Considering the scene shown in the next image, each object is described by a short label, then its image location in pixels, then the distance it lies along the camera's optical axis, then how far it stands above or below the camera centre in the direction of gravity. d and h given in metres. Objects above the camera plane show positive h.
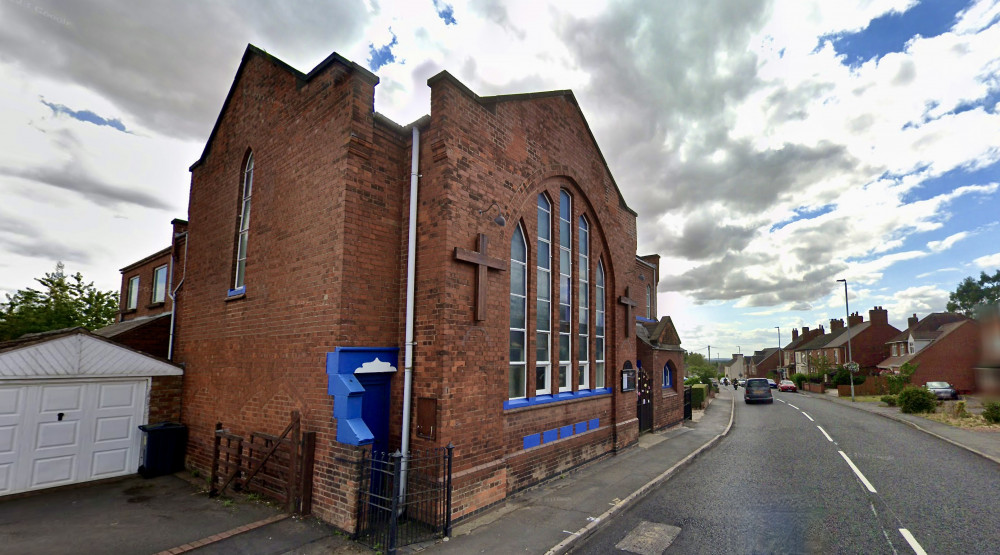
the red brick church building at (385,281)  6.91 +1.01
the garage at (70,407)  7.96 -1.44
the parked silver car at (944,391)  27.23 -2.53
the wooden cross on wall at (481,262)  7.37 +1.29
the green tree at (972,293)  52.22 +6.62
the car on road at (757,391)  29.20 -3.00
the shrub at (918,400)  21.33 -2.46
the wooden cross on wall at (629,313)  13.25 +0.87
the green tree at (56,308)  19.92 +1.21
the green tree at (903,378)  28.00 -1.89
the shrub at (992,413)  17.22 -2.43
